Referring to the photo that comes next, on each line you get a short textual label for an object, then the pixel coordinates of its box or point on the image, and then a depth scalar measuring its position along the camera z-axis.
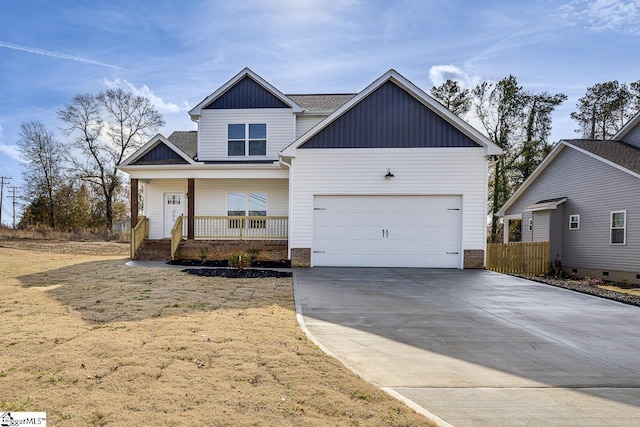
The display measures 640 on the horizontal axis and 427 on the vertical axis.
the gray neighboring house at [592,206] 14.27
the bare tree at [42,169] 36.41
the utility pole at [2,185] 46.16
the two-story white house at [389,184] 13.37
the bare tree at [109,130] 35.47
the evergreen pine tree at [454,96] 31.28
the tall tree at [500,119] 30.03
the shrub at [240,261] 11.99
